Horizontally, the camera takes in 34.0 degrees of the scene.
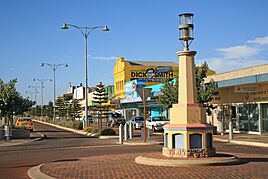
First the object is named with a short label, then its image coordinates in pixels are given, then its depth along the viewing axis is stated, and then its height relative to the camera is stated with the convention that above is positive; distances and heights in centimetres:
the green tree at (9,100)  3762 +166
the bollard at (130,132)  3111 -100
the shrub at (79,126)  4958 -89
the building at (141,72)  8031 +844
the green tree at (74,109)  6550 +136
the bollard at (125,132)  2907 -97
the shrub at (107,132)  3600 -115
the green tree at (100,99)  4439 +197
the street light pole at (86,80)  4135 +356
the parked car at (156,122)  4089 -40
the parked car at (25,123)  4541 -47
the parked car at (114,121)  5576 -40
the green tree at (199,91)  3434 +216
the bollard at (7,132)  3209 -99
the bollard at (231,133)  2800 -101
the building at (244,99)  3172 +150
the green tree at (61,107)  7518 +197
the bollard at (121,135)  2725 -107
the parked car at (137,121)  4822 -36
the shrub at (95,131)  3850 -116
